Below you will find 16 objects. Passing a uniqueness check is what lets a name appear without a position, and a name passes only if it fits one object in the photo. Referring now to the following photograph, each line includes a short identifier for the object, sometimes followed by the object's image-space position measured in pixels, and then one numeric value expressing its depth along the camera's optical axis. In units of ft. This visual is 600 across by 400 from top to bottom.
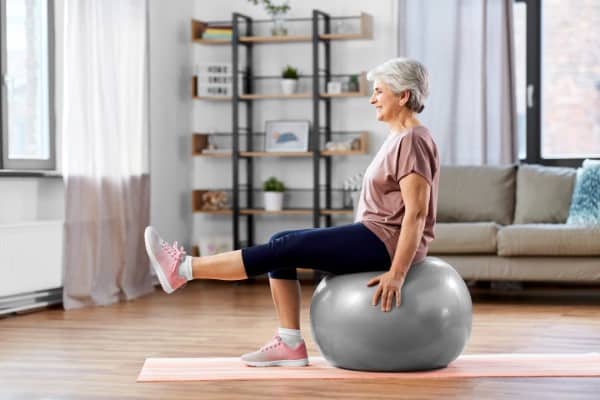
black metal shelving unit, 21.47
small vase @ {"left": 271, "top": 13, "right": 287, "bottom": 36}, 21.99
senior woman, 10.30
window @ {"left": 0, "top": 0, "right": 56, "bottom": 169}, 16.93
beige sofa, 17.51
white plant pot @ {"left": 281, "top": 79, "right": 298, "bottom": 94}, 22.06
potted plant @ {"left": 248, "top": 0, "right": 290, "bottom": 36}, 21.97
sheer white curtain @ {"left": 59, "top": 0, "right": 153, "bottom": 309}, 17.71
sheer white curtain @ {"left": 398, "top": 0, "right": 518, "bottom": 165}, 21.21
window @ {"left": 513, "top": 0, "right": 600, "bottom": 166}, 21.49
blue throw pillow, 18.30
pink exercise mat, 10.56
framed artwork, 22.21
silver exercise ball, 10.28
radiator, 16.26
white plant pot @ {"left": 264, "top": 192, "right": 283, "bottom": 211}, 21.89
